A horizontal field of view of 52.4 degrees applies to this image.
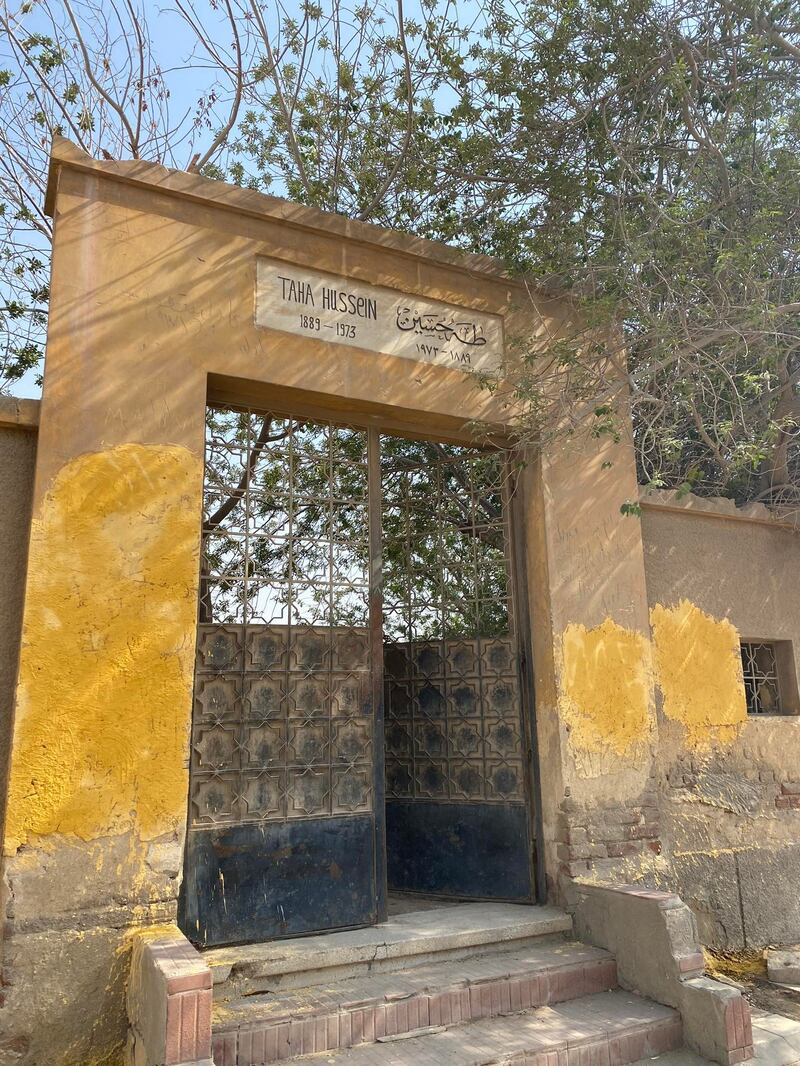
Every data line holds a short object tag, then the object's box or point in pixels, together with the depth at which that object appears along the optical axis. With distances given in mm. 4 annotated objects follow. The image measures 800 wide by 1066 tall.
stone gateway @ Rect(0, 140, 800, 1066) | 3582
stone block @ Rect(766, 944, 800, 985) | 5020
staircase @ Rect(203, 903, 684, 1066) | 3463
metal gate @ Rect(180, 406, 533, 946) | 4223
